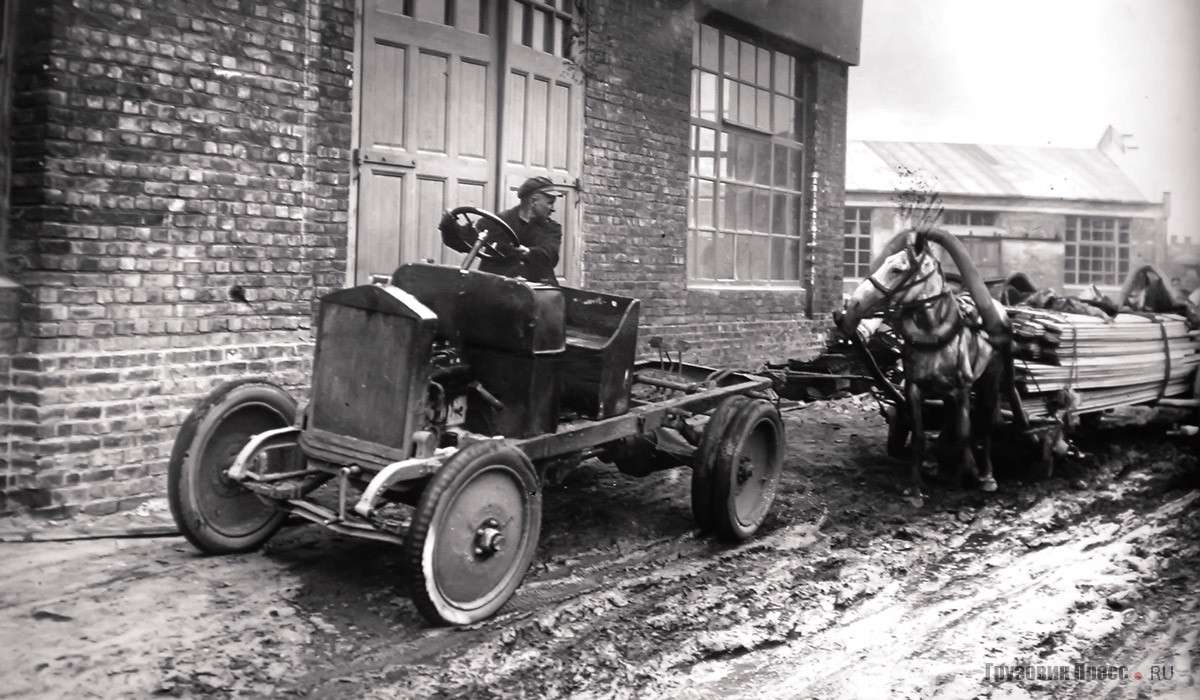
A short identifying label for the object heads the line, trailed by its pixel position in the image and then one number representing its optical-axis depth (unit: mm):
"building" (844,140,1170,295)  15773
